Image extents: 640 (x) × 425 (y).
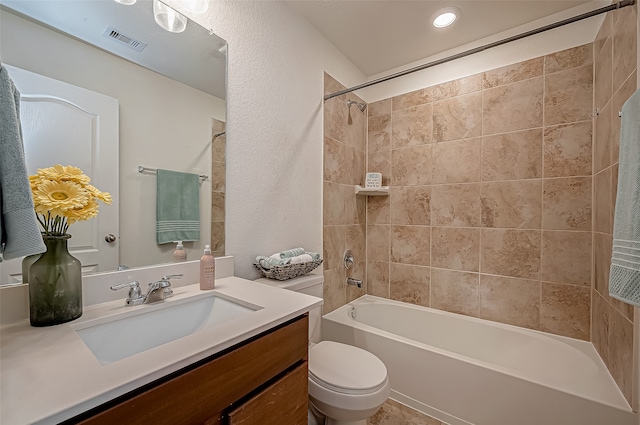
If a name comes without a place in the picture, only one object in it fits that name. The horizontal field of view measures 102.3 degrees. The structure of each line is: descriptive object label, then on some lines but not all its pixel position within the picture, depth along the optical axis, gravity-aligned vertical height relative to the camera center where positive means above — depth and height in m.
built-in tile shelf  2.24 +0.17
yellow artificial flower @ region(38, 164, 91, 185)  0.74 +0.10
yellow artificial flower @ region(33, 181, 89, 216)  0.69 +0.03
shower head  2.21 +0.94
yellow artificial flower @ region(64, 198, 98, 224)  0.73 -0.02
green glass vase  0.71 -0.22
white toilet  1.12 -0.78
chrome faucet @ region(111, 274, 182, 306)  0.90 -0.30
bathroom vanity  0.46 -0.35
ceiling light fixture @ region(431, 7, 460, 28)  1.66 +1.29
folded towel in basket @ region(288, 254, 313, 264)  1.38 -0.27
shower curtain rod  1.11 +0.89
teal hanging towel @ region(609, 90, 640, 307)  0.79 -0.01
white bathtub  1.20 -0.90
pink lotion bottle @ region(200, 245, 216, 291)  1.07 -0.27
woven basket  1.34 -0.33
